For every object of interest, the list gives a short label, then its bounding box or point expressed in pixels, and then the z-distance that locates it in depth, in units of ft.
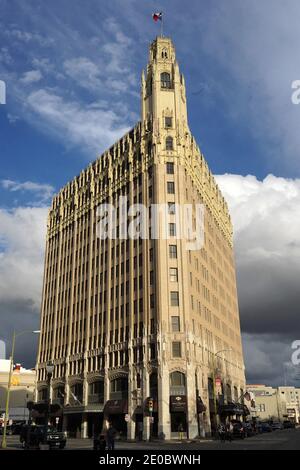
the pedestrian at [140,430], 189.61
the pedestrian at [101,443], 78.48
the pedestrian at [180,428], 184.44
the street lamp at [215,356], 205.67
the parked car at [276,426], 301.18
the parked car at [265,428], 267.39
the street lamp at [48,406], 99.07
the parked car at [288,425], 325.36
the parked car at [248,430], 201.73
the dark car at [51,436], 124.46
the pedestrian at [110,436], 75.92
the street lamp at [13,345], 134.72
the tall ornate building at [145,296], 199.52
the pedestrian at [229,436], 152.64
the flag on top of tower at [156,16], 234.79
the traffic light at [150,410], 163.95
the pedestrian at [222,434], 154.26
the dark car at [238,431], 179.42
